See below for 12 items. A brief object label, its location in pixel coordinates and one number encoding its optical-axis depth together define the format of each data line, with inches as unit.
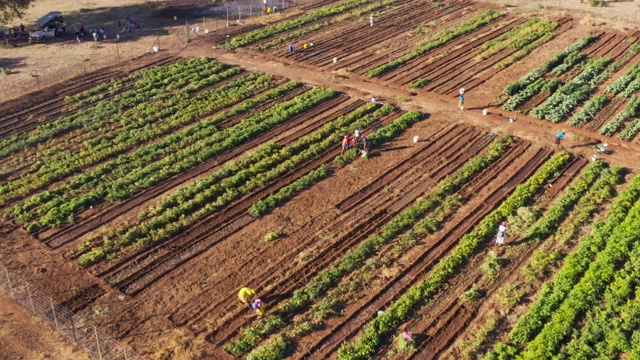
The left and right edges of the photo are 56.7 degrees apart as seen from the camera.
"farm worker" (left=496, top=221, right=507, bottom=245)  1127.3
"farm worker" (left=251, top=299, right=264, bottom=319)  997.2
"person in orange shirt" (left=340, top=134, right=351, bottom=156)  1446.9
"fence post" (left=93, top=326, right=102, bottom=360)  929.5
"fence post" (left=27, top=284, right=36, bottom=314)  1017.5
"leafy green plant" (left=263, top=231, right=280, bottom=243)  1178.6
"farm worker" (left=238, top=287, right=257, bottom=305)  1017.5
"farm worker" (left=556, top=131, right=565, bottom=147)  1480.1
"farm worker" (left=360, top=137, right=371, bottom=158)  1445.9
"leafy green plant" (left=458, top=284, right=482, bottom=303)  1026.7
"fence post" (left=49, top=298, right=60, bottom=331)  985.4
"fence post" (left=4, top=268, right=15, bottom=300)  1055.2
